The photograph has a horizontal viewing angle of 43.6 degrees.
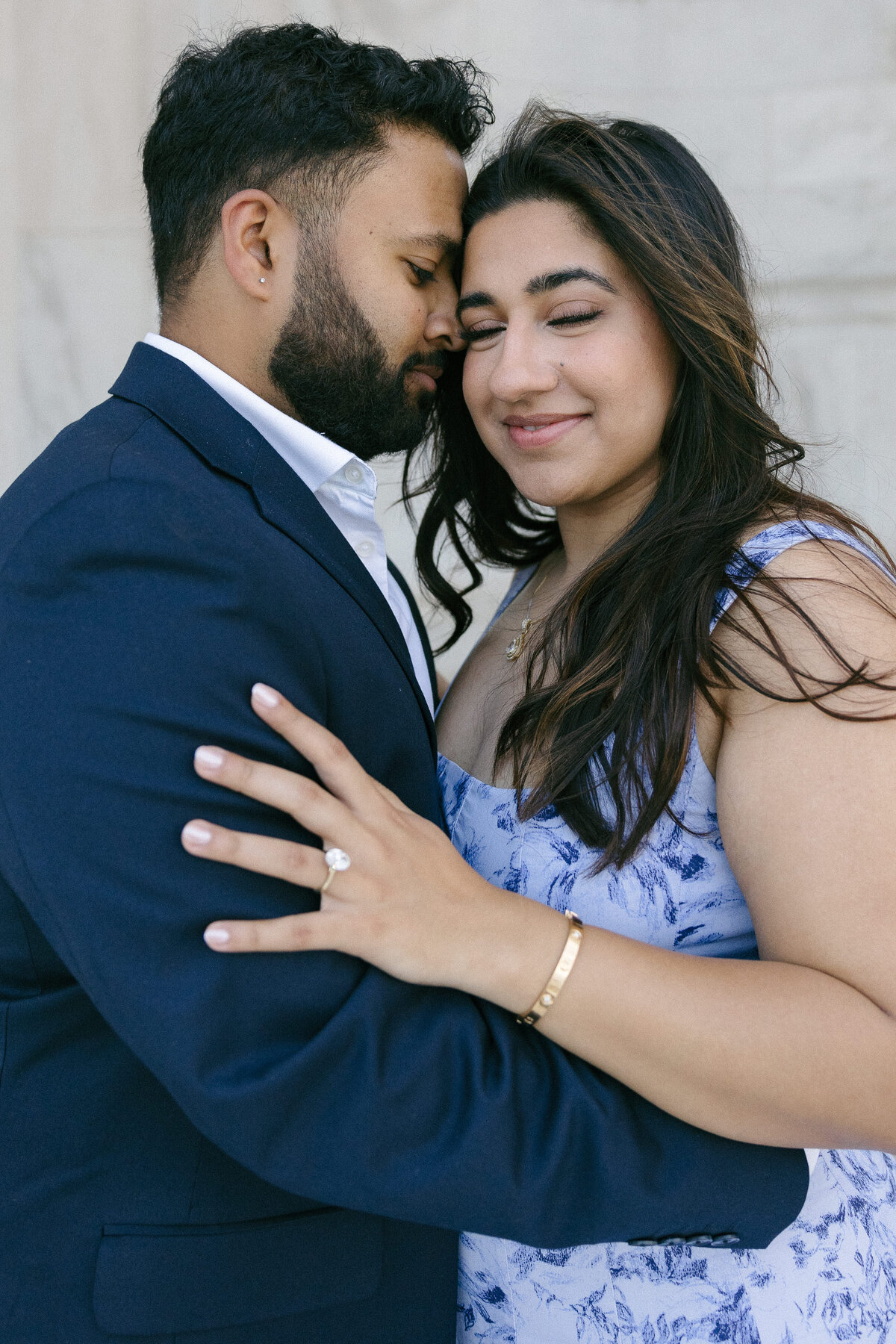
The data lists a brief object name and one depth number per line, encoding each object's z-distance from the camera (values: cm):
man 108
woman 120
